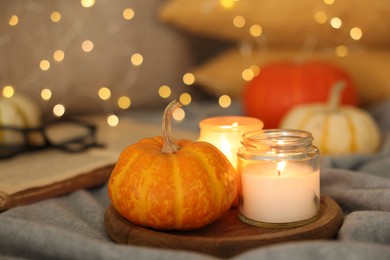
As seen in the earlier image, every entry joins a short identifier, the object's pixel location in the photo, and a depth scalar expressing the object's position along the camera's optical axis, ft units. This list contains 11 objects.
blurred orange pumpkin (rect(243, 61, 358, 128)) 4.18
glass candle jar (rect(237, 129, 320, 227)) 2.09
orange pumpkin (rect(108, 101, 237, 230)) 1.99
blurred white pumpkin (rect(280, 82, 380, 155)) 3.49
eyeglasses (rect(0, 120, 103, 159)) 3.41
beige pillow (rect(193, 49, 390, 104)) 4.46
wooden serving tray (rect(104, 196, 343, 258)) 1.91
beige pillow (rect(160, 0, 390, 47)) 4.20
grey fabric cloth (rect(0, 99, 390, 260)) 1.64
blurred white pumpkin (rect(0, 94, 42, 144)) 3.45
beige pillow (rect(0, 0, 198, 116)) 4.19
